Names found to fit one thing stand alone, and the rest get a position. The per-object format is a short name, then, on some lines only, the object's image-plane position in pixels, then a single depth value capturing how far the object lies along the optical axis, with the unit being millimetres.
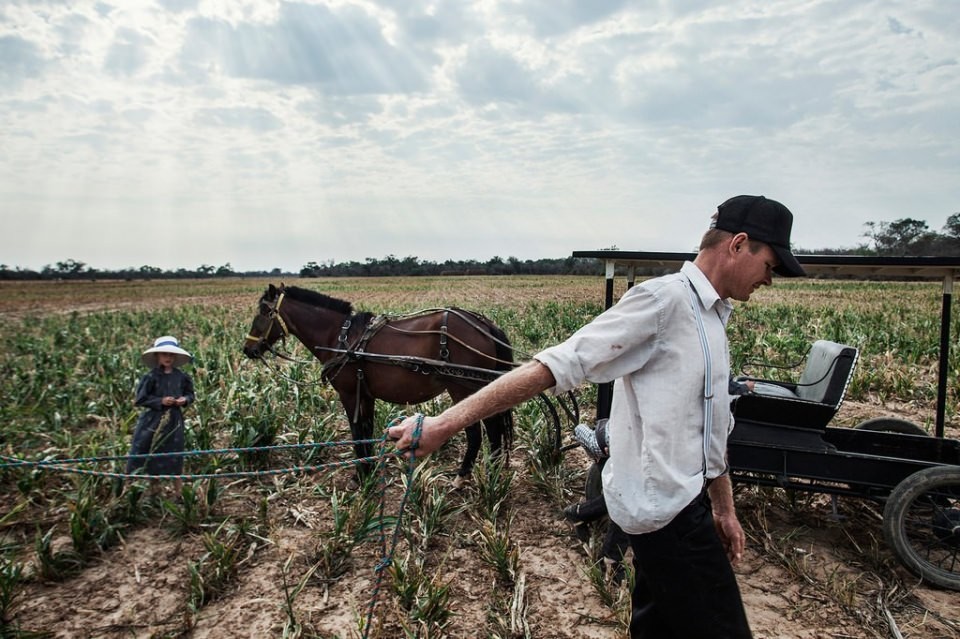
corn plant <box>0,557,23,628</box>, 3318
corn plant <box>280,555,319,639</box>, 3225
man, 1684
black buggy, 3691
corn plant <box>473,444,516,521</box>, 4704
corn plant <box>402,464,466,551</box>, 4324
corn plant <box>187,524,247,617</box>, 3611
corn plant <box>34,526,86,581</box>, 3846
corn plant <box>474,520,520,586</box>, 3859
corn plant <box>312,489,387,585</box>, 3982
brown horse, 5371
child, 4797
